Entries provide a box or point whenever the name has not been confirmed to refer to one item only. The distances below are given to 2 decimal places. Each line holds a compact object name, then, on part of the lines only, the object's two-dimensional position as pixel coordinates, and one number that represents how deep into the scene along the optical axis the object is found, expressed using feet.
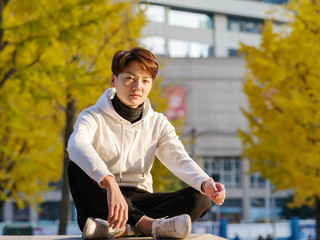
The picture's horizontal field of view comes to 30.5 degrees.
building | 138.89
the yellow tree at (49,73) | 27.55
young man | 10.31
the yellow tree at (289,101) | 38.14
